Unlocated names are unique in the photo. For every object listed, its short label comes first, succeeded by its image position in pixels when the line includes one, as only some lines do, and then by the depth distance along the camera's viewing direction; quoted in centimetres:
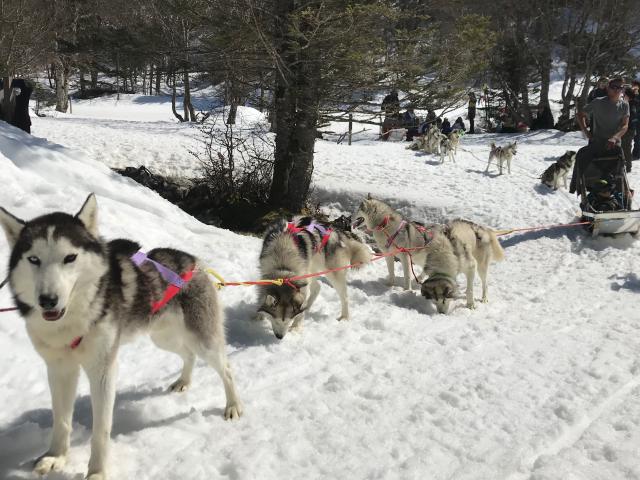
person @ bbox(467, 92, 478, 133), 2093
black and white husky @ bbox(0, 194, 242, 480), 180
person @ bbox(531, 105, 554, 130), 1922
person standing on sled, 714
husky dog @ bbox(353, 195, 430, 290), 582
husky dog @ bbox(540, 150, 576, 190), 998
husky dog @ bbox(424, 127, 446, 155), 1297
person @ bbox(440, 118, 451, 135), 1845
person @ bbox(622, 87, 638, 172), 1022
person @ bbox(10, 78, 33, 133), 950
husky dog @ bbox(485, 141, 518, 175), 1134
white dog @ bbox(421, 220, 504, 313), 514
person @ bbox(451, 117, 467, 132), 1884
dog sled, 732
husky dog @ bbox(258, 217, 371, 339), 402
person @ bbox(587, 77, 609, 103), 852
